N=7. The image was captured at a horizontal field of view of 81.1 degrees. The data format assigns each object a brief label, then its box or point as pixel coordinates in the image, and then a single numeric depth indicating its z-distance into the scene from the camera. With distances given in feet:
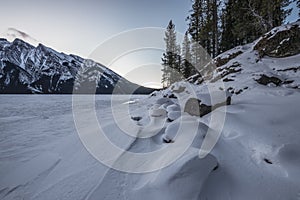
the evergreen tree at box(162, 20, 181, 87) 113.39
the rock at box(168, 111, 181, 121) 21.91
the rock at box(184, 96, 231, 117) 21.55
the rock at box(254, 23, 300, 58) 31.47
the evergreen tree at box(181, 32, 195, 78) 105.06
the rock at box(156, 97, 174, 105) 38.85
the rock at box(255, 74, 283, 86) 26.40
